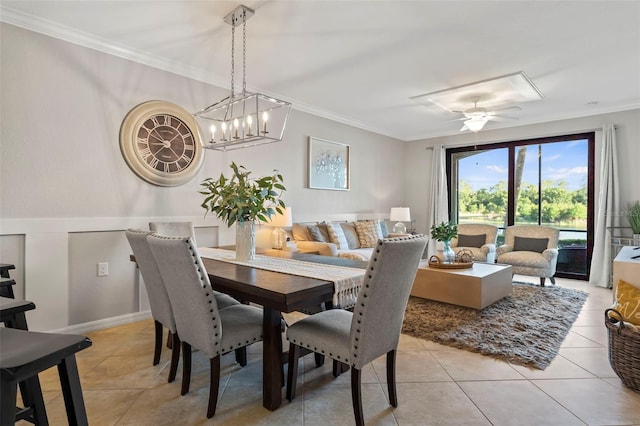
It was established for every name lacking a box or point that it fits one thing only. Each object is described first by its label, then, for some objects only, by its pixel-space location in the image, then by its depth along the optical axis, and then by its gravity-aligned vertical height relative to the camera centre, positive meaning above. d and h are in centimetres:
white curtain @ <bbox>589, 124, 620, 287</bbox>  481 +8
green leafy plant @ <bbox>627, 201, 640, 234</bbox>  450 -3
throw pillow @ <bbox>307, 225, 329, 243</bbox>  443 -27
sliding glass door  532 +45
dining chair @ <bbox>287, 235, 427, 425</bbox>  158 -57
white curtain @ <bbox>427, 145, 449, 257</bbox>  654 +42
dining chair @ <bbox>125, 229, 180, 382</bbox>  202 -45
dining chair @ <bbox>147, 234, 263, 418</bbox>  168 -51
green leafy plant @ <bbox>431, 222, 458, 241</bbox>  399 -22
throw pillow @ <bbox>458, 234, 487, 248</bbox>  537 -42
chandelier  257 +119
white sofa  406 -34
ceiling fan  421 +121
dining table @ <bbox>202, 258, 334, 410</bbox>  159 -40
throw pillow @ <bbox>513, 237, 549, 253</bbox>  491 -43
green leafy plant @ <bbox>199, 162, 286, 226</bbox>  232 +10
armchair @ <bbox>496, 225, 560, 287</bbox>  455 -52
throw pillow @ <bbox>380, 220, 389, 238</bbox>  555 -26
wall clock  319 +68
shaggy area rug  260 -100
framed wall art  503 +74
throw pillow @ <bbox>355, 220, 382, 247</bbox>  515 -29
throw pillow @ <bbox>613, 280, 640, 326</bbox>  209 -54
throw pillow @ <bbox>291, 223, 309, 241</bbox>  439 -24
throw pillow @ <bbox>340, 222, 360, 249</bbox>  493 -30
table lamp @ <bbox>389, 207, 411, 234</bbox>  592 -4
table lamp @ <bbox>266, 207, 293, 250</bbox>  361 -14
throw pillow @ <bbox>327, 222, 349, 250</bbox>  465 -31
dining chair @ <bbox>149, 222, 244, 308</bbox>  297 -14
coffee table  337 -73
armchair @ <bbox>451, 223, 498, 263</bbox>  504 -41
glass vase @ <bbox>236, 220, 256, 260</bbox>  245 -20
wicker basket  201 -82
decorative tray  379 -56
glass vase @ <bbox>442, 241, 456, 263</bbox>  397 -48
